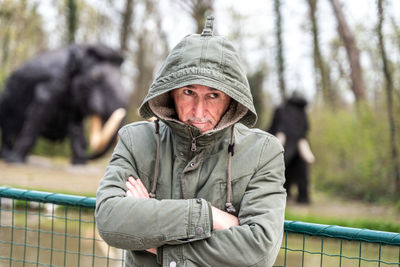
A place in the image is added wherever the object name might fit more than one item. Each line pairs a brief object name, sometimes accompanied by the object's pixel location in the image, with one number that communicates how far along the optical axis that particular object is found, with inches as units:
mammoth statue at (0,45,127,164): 377.4
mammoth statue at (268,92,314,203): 331.9
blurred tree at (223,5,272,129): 554.3
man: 64.0
